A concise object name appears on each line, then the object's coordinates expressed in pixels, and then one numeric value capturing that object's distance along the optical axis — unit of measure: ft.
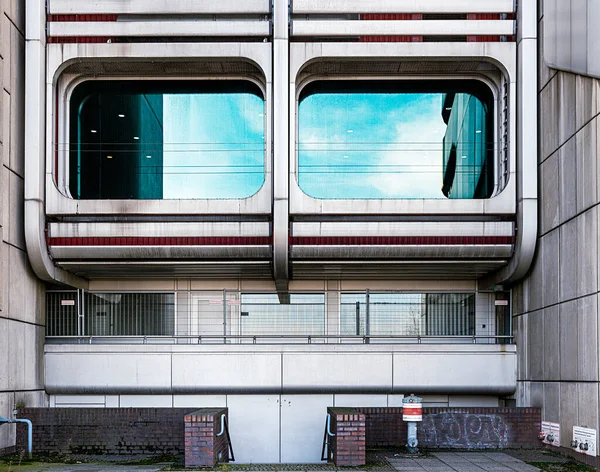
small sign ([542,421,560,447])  46.47
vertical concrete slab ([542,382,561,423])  46.60
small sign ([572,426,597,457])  40.57
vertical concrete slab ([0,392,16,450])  48.16
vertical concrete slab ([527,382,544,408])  50.01
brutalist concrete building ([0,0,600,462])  51.65
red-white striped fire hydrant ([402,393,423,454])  45.75
